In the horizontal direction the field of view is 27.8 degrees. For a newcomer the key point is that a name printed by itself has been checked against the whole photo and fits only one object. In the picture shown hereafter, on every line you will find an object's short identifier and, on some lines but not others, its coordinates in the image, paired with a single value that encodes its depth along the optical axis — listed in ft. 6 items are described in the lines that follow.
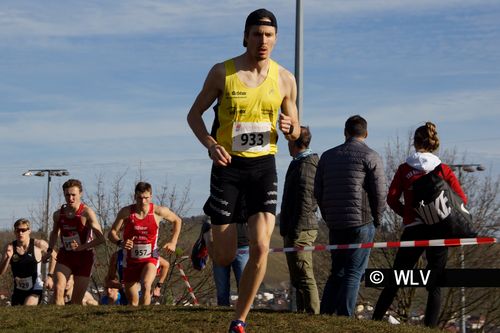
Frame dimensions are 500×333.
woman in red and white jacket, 32.83
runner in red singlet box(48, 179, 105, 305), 44.11
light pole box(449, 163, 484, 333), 125.29
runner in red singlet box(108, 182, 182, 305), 43.75
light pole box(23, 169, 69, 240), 192.51
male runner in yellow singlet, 25.71
